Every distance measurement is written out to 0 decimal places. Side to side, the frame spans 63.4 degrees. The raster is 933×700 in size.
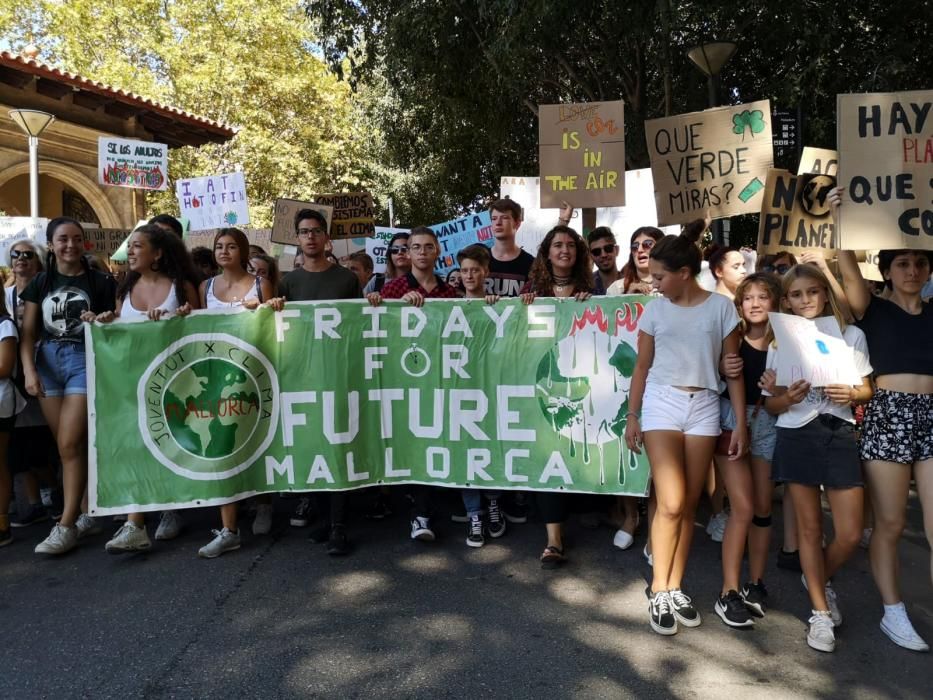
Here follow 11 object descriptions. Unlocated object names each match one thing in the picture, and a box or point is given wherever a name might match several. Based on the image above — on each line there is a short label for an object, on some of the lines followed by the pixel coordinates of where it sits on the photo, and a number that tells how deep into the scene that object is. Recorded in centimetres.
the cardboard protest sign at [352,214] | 858
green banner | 451
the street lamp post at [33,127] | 1060
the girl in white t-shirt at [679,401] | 346
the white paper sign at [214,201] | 1041
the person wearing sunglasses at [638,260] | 494
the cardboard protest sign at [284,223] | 846
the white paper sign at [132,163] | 1065
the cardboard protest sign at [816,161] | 556
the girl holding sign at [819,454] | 334
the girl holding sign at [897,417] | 331
